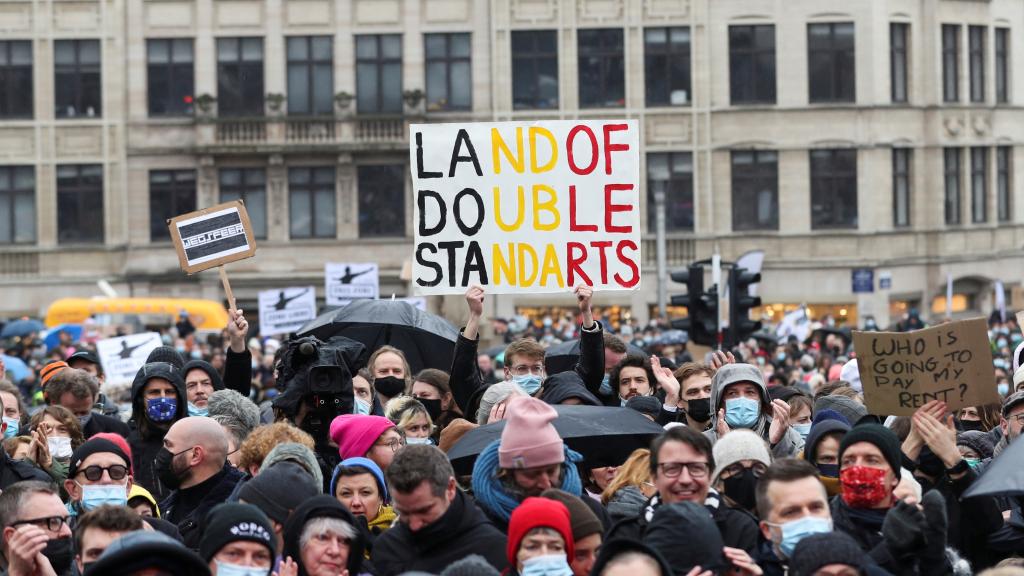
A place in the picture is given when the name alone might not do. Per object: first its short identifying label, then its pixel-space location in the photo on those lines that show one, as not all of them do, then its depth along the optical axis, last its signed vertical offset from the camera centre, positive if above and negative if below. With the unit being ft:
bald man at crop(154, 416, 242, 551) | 58.08 -2.73
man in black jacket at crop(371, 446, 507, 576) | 47.14 -3.03
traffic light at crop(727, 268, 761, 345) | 123.34 -0.57
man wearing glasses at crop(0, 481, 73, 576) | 47.88 -3.04
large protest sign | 81.41 +1.92
